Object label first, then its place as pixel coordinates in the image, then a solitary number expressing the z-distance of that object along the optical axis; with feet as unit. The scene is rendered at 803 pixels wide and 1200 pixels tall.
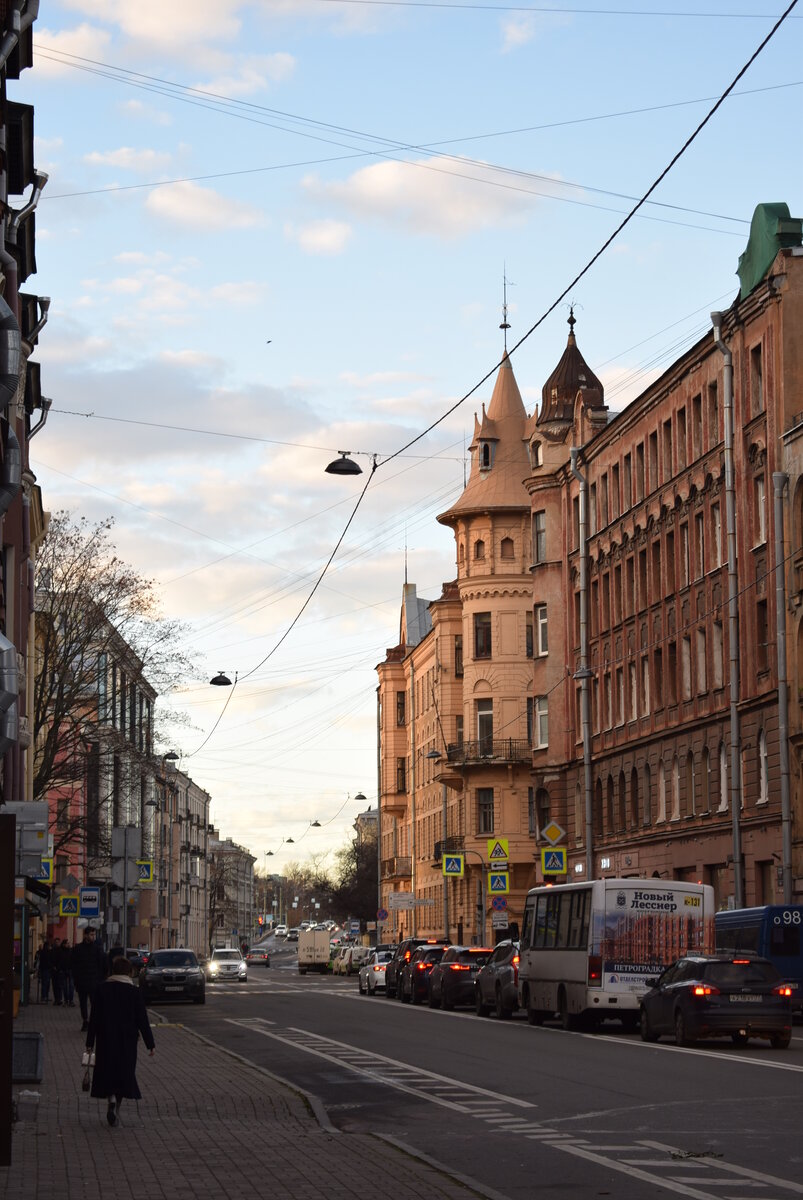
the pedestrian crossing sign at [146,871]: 162.09
